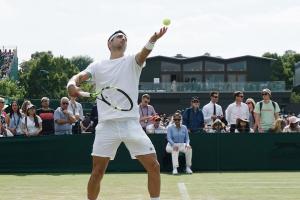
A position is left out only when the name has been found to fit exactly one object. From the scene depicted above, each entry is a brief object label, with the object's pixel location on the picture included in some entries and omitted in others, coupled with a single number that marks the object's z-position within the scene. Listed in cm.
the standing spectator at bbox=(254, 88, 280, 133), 1633
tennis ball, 755
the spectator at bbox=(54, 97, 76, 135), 1616
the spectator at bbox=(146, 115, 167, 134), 1750
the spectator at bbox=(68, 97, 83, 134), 1662
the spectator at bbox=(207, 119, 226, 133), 1703
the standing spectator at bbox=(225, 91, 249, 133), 1656
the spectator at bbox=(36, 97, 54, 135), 1677
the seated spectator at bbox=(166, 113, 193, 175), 1636
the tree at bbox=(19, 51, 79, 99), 7769
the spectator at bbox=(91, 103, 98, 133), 1706
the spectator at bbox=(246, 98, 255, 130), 1727
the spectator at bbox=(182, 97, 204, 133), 1680
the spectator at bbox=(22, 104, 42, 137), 1655
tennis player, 784
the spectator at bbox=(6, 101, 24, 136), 1653
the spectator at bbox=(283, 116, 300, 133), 1811
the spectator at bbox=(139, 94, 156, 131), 1645
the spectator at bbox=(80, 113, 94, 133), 1817
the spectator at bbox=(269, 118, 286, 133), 1686
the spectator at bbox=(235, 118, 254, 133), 1700
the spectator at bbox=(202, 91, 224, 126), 1709
